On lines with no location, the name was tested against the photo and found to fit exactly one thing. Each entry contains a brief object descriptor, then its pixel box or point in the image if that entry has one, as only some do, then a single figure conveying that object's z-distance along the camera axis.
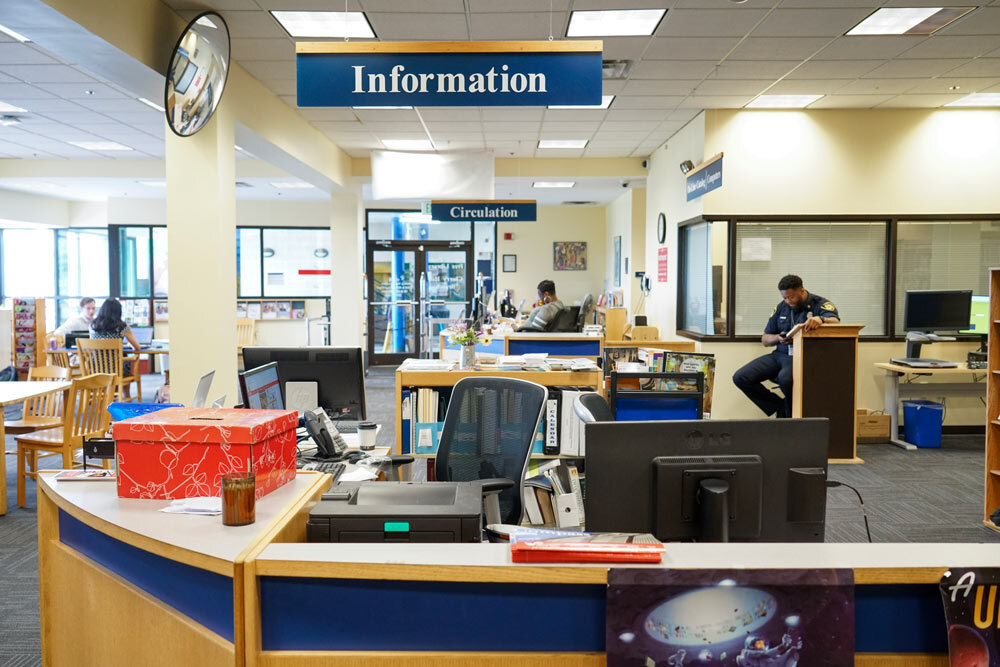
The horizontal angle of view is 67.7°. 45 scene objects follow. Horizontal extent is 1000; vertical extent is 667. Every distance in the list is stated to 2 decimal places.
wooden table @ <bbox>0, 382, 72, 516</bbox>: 4.86
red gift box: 1.92
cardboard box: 7.14
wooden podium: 6.17
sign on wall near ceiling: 6.22
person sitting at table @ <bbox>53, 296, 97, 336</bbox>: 10.39
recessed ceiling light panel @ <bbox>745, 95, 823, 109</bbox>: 6.92
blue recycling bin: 6.82
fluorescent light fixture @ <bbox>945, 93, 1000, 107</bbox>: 6.86
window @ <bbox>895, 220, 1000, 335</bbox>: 7.40
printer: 1.69
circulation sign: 9.68
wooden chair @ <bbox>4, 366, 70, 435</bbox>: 5.44
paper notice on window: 7.43
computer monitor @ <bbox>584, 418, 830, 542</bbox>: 1.71
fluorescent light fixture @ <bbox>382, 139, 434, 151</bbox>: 9.11
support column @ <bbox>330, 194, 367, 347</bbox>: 11.09
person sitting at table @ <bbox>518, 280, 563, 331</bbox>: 8.32
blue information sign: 3.42
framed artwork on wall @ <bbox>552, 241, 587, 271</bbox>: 14.70
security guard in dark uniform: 6.37
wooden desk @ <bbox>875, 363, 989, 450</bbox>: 6.91
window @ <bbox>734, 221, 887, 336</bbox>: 7.43
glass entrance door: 13.41
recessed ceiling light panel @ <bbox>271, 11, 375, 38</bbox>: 4.94
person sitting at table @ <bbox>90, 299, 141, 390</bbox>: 8.91
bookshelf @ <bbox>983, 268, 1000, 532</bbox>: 4.57
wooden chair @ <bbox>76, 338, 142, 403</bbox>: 8.45
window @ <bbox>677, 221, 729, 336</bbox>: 7.48
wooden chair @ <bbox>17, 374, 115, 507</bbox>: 5.11
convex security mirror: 4.36
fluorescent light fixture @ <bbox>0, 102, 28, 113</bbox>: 7.19
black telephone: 3.17
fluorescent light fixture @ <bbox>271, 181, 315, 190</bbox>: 11.62
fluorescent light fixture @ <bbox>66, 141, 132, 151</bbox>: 9.09
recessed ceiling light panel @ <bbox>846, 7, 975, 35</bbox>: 4.82
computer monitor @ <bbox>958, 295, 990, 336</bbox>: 7.39
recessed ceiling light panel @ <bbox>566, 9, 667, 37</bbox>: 4.92
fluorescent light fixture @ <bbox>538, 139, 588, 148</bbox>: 9.12
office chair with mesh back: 3.04
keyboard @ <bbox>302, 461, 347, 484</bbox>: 2.90
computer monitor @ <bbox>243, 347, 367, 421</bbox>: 3.68
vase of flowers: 4.49
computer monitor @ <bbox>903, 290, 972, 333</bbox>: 7.00
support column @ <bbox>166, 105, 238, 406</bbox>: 5.38
